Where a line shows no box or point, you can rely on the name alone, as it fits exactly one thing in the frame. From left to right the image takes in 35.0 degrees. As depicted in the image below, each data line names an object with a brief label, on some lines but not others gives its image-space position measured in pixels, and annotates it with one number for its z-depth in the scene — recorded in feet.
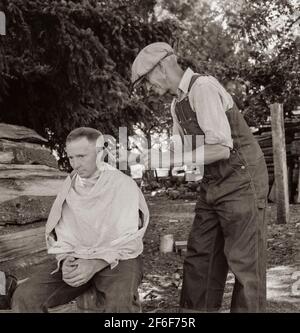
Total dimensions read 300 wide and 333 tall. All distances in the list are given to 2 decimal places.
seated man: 7.82
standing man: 8.28
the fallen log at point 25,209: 11.25
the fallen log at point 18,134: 13.14
